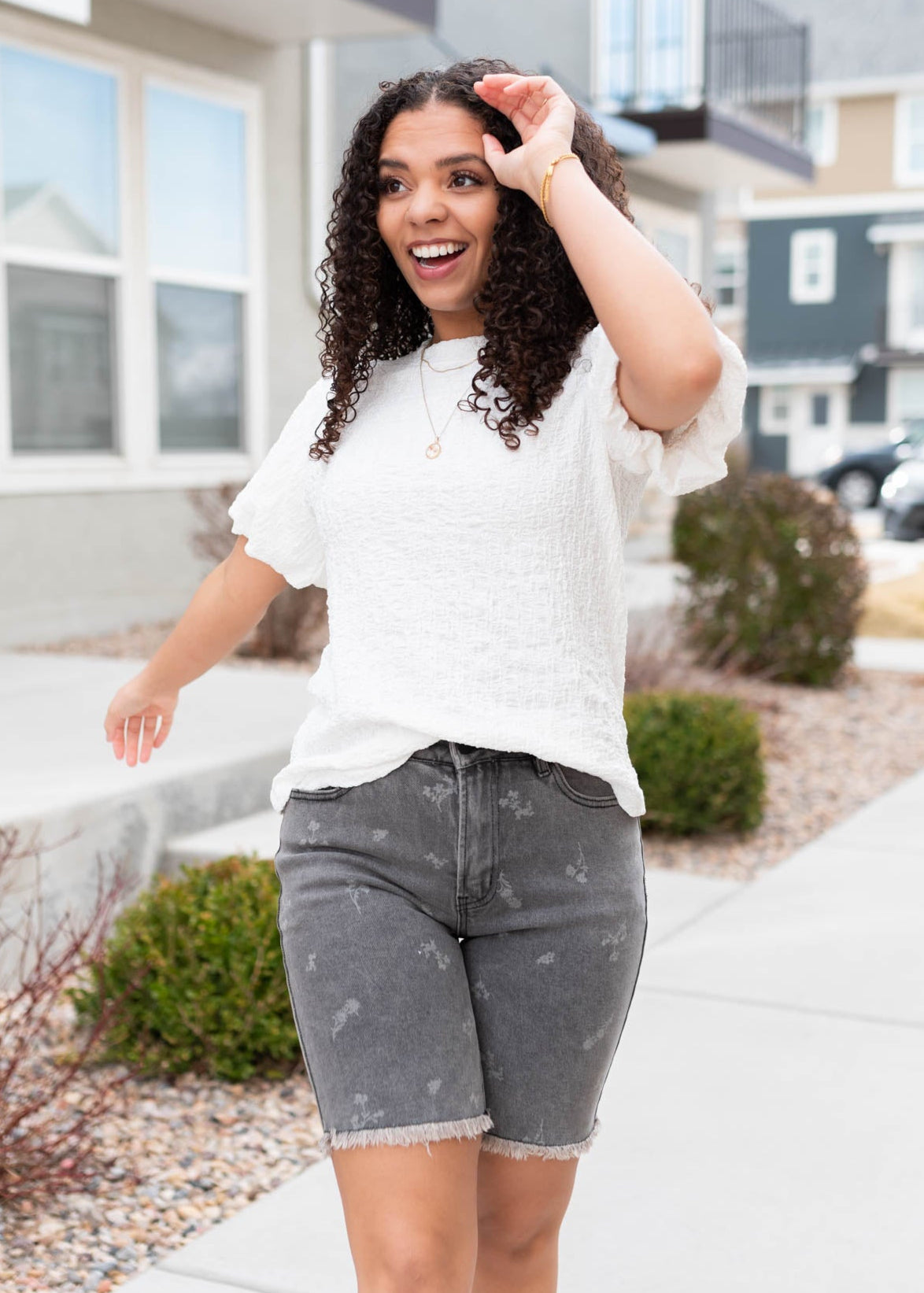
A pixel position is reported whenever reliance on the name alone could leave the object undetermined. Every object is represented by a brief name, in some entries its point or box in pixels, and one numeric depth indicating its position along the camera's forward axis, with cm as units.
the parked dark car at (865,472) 2575
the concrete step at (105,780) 416
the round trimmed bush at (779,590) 898
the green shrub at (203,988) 360
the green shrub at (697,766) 583
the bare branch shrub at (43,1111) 295
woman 181
